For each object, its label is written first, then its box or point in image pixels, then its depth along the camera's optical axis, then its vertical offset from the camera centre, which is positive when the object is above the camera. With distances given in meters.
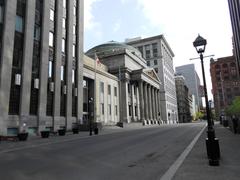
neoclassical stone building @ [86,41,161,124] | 68.18 +12.96
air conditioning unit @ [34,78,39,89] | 33.92 +5.81
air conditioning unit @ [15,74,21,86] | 30.90 +5.84
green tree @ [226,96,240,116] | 23.08 +1.02
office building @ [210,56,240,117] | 110.82 +22.37
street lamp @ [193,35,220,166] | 8.78 -0.86
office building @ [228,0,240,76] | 39.39 +17.37
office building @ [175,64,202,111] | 185.00 +30.24
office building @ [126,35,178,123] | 108.12 +27.52
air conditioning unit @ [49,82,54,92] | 37.26 +5.82
